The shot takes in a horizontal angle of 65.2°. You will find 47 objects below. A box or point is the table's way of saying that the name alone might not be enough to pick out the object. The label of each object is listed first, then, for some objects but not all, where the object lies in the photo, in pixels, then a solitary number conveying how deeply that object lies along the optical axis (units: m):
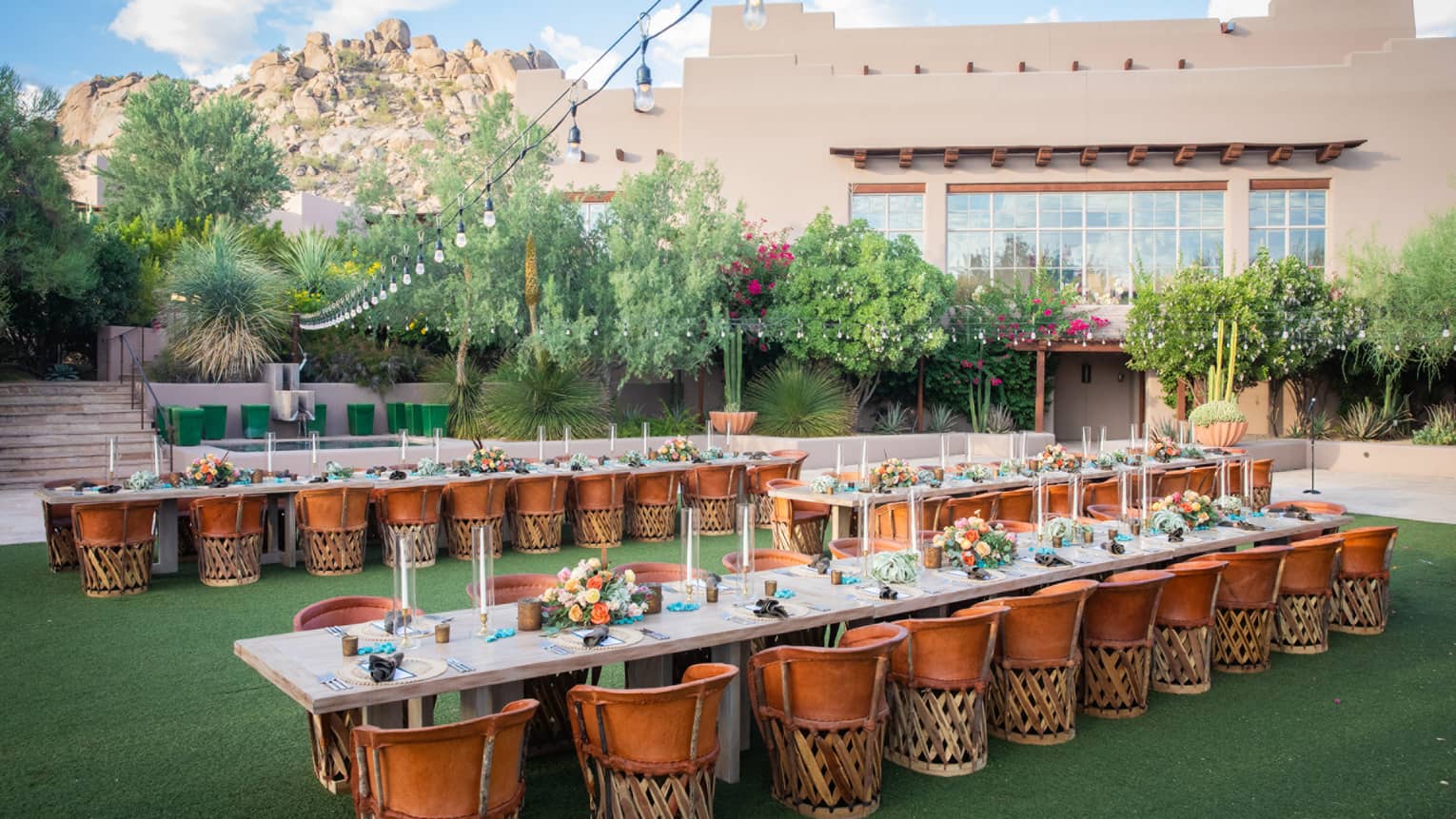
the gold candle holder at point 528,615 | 5.04
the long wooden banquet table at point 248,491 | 9.23
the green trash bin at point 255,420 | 18.17
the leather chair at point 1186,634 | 6.65
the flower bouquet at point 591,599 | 5.01
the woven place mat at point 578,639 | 4.79
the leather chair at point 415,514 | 10.33
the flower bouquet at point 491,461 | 11.41
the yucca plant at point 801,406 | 20.05
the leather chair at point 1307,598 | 7.65
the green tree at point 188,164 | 37.22
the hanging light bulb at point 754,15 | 5.42
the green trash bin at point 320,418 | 19.69
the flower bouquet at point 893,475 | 10.43
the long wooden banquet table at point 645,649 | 4.32
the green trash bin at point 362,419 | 19.98
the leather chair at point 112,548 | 8.98
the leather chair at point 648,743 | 4.25
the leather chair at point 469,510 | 10.76
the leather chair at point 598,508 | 11.64
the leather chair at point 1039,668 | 5.69
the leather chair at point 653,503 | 12.16
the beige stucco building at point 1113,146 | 25.17
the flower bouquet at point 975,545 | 6.57
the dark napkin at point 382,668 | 4.21
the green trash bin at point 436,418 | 19.14
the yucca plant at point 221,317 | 19.42
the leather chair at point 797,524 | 10.74
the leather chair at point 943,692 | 5.29
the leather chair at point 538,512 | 11.28
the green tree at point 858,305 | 20.83
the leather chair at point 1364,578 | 8.30
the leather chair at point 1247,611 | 7.15
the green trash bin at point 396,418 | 19.95
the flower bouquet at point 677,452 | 12.86
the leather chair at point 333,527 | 9.95
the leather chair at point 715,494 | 12.46
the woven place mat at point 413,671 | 4.23
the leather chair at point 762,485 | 12.88
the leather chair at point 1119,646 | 6.16
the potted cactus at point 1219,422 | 19.25
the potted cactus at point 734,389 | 19.86
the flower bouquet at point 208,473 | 9.88
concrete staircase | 15.84
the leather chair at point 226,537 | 9.50
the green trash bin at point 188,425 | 16.50
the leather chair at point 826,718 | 4.76
